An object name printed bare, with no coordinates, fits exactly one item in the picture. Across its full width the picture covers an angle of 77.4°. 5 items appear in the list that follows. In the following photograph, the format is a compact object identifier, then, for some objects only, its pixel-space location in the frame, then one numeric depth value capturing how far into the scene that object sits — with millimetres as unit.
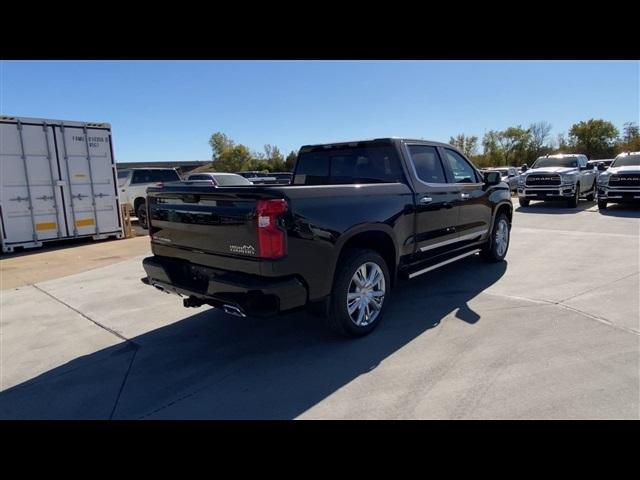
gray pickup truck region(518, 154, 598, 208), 15141
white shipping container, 9891
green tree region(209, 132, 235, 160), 67812
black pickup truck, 3121
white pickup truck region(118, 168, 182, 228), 15289
